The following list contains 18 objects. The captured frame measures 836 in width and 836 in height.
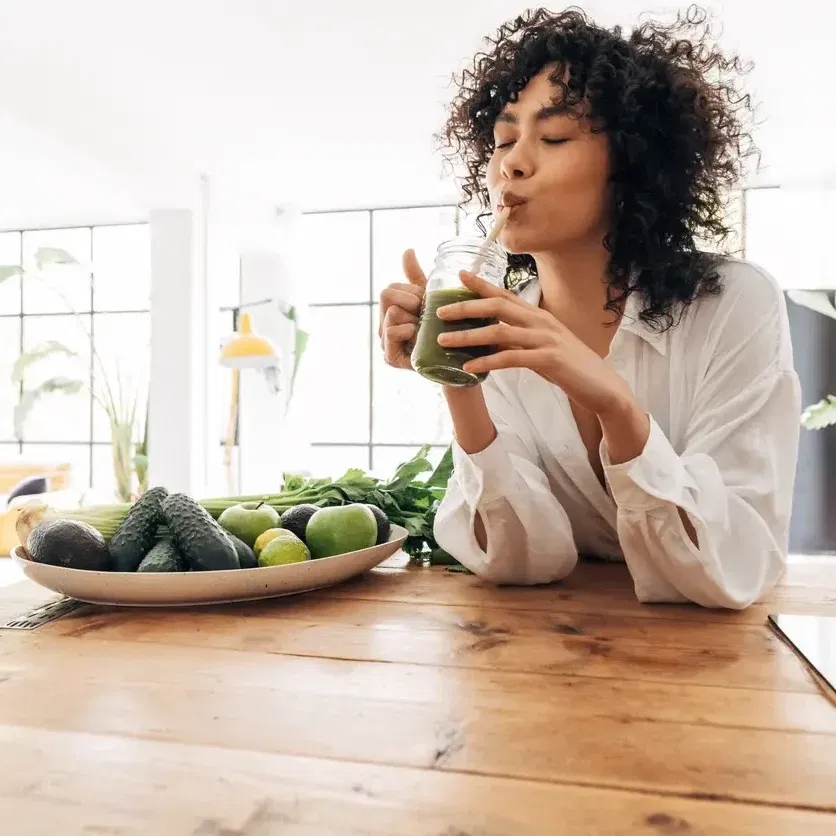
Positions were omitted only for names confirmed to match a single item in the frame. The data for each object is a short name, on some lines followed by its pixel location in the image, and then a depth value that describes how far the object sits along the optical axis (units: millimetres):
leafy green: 1419
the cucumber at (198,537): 1025
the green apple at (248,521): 1196
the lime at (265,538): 1160
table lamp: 4945
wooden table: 501
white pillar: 6422
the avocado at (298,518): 1230
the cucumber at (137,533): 1058
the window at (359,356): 7801
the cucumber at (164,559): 1021
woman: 1010
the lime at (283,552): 1113
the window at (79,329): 8383
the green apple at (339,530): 1162
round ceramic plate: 996
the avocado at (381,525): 1235
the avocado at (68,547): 1024
